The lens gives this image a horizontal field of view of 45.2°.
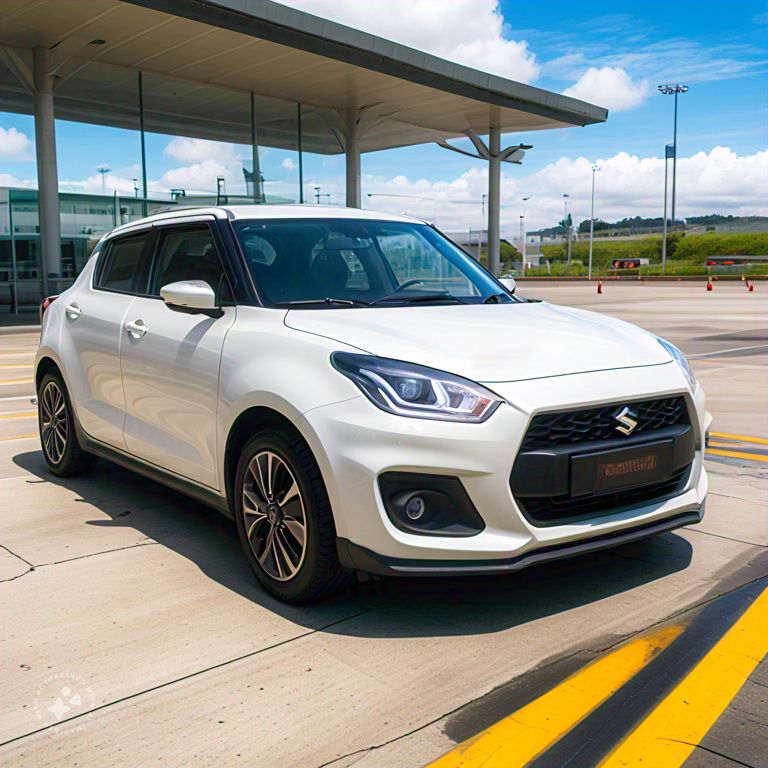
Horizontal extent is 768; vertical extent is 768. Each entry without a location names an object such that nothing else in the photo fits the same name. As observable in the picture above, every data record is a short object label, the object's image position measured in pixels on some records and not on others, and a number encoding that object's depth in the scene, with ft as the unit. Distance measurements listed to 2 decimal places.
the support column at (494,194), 104.78
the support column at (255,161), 86.63
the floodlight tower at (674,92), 275.18
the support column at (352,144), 94.22
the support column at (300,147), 92.69
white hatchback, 11.39
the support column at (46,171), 69.05
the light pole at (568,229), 294.78
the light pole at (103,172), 76.65
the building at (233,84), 63.72
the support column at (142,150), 78.43
